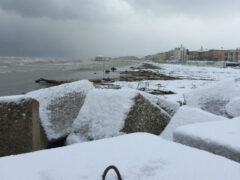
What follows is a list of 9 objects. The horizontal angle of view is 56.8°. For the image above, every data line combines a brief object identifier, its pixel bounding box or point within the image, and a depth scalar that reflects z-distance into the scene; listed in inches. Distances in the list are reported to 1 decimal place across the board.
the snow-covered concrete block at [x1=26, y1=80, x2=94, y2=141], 137.0
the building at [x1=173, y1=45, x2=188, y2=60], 4603.8
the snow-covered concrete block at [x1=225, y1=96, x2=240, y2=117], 130.7
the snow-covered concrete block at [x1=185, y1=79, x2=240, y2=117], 155.6
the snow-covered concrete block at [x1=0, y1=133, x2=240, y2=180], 46.8
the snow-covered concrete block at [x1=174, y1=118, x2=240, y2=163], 66.6
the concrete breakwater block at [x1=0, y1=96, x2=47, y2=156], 102.0
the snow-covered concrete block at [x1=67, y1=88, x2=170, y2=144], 112.3
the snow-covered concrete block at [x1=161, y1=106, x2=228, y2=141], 106.8
